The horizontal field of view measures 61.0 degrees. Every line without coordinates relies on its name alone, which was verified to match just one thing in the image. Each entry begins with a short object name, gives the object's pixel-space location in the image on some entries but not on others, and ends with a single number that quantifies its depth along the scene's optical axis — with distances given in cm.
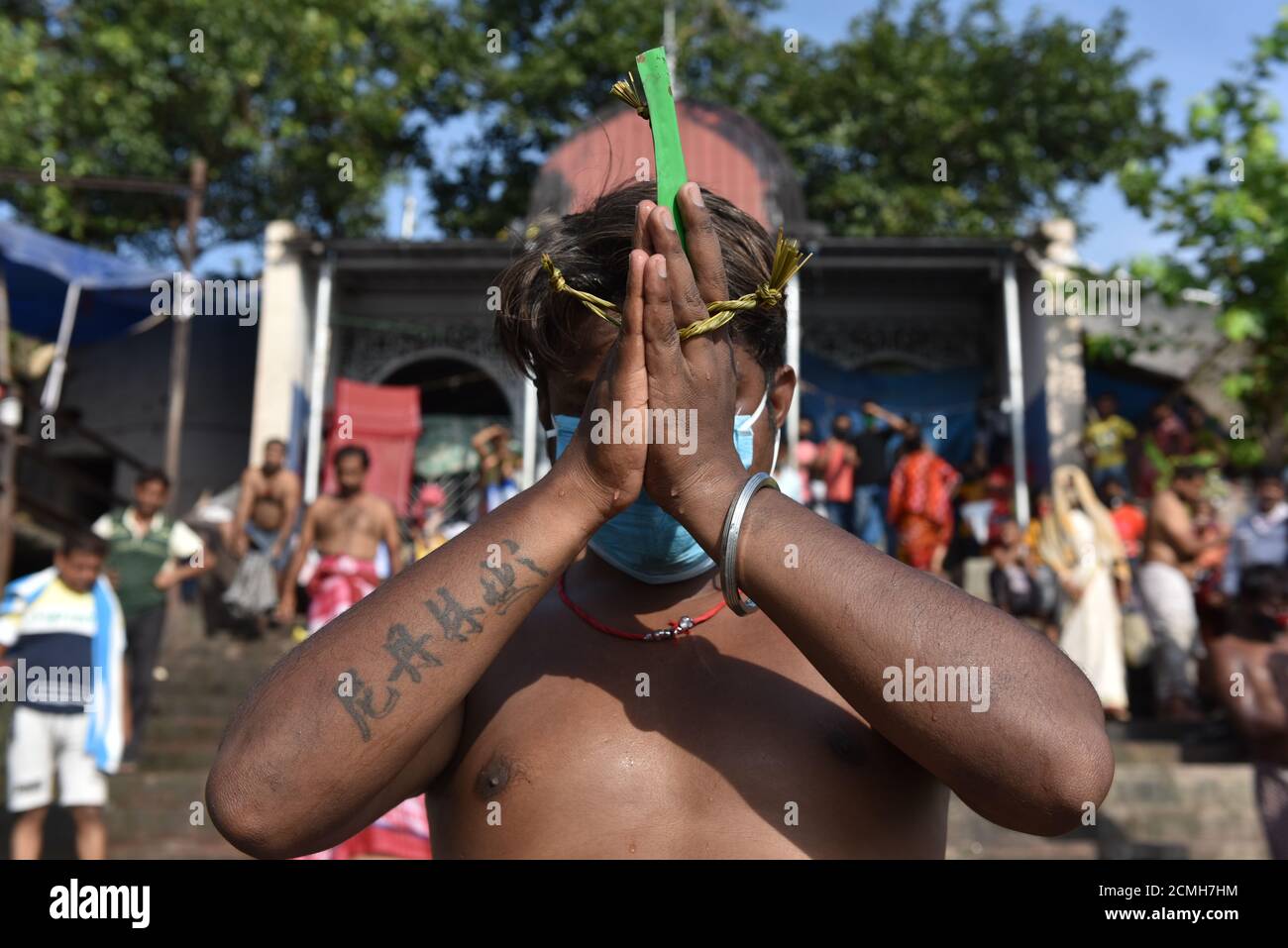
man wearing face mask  132
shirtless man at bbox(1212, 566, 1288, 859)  543
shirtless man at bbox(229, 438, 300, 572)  985
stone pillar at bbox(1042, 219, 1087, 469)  1135
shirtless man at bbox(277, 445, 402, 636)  765
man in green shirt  804
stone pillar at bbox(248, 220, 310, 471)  1255
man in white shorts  596
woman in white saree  775
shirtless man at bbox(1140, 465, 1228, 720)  773
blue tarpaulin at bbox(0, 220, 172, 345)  1160
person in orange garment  937
